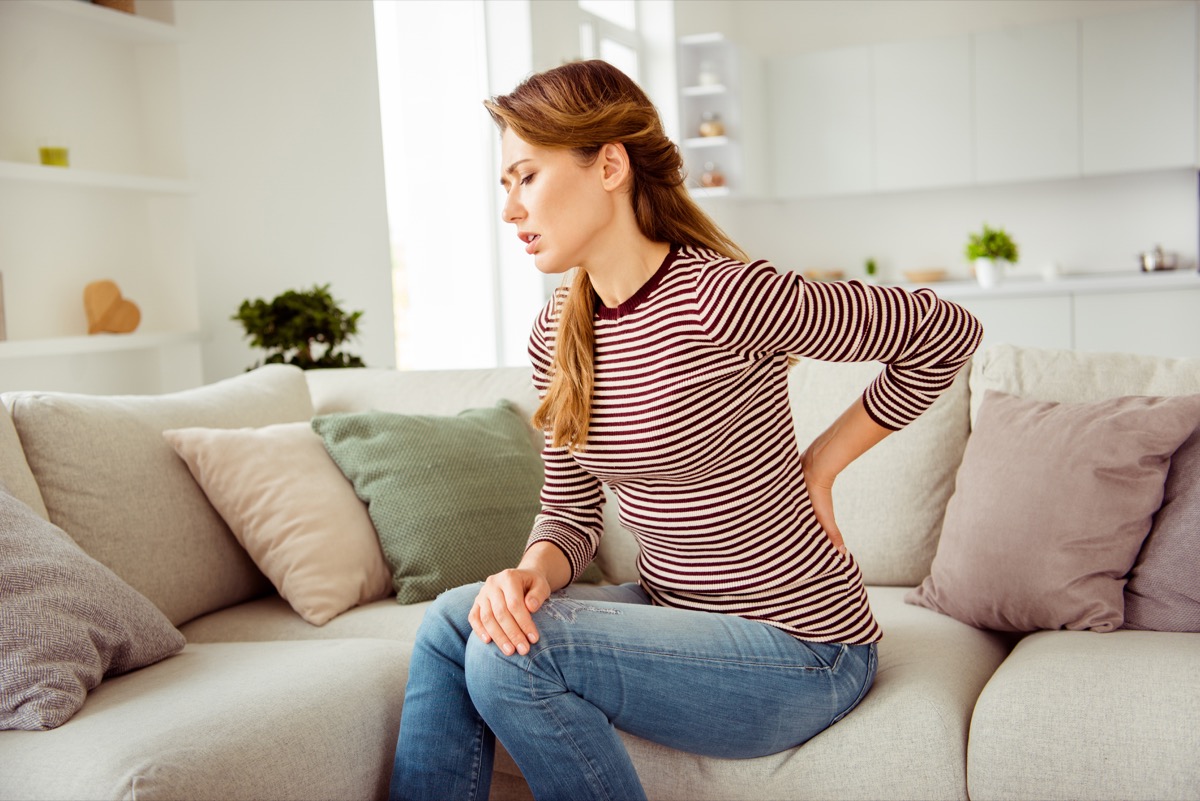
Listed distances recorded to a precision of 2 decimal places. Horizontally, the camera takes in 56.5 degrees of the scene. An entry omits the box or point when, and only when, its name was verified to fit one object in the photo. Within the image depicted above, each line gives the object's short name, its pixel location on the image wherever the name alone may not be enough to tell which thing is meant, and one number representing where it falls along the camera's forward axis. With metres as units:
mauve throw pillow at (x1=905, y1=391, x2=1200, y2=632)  1.75
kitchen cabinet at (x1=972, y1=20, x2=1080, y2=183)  6.16
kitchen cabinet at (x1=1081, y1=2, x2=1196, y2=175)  5.90
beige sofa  1.41
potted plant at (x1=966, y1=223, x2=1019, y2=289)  6.03
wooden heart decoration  3.22
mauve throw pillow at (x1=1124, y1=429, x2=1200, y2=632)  1.71
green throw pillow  2.10
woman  1.37
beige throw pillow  2.06
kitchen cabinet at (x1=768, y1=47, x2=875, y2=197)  6.59
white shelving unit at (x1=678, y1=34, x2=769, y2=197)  6.31
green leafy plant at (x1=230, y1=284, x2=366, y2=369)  3.15
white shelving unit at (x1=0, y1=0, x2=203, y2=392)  3.06
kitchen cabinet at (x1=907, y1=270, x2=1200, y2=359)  5.60
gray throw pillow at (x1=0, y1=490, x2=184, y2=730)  1.45
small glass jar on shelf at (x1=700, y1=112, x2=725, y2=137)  6.34
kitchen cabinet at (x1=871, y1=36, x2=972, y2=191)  6.36
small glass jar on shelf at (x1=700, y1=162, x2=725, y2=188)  6.38
